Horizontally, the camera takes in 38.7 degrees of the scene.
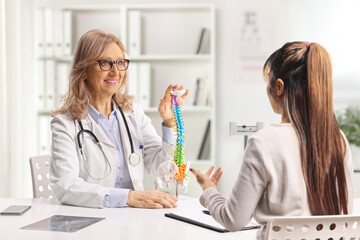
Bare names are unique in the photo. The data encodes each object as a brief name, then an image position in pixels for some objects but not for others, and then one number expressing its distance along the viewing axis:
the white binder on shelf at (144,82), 4.22
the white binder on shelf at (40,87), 4.28
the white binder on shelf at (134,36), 4.25
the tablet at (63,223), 1.71
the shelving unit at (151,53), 4.25
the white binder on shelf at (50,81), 4.25
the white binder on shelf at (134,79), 4.23
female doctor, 2.16
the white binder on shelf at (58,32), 4.26
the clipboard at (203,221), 1.70
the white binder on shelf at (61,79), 4.27
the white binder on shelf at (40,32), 4.25
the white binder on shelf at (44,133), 4.33
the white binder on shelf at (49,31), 4.24
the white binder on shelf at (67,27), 4.27
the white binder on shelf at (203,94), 4.28
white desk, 1.61
